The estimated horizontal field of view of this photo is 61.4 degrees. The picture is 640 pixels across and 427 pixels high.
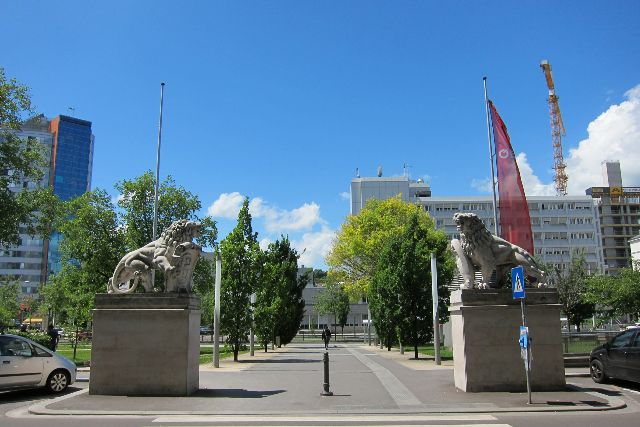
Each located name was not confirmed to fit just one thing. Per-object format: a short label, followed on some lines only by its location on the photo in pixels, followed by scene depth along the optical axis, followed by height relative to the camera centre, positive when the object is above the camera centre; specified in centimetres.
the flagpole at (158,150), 2541 +708
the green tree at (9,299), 6743 +30
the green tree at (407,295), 2664 +25
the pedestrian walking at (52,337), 2371 -170
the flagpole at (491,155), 2102 +561
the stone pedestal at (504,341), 1248 -95
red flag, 1964 +386
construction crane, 13300 +3900
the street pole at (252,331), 2810 -165
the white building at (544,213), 10912 +1766
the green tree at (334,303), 7311 -36
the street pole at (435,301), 2233 -4
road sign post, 1094 -29
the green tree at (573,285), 4757 +132
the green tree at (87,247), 3841 +385
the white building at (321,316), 9006 -268
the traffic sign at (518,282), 1136 +37
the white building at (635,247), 5875 +579
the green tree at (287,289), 3925 +91
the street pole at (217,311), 2273 -48
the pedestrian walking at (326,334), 3520 -230
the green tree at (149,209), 4000 +713
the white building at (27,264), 12475 +857
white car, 1257 -158
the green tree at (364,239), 4794 +544
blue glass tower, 16225 +4440
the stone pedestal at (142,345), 1226 -100
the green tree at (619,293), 3058 +40
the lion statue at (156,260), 1291 +98
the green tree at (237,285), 2715 +77
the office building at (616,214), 12338 +1980
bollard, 1252 -185
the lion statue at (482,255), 1300 +108
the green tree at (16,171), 2116 +531
